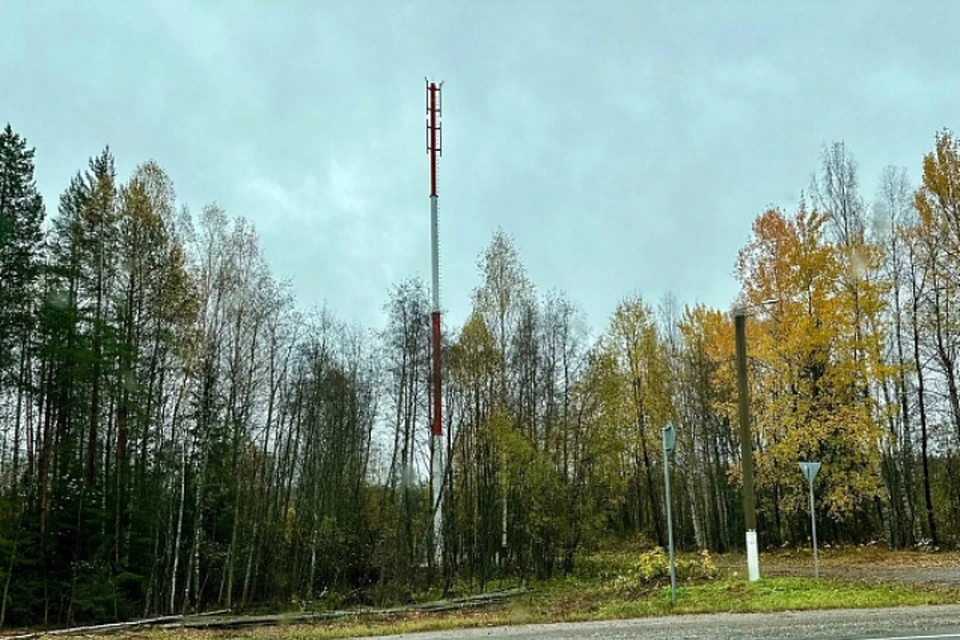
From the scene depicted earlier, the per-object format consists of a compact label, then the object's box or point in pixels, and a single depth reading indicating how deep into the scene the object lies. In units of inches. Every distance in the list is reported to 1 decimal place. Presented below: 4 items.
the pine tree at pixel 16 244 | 983.0
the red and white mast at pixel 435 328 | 996.6
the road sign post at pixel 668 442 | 583.5
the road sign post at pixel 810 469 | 661.9
